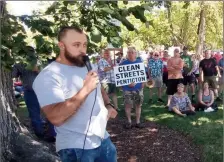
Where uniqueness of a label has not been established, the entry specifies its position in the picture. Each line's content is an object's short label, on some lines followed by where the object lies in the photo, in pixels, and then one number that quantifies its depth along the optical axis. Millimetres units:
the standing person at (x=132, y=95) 5596
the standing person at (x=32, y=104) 4580
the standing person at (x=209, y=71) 7488
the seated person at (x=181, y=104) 6229
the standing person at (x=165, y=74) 8277
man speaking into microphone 1725
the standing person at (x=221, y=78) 8480
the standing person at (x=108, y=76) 6862
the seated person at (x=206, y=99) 6573
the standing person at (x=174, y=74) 6880
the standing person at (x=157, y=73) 7894
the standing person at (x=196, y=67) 8794
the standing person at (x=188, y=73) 8101
